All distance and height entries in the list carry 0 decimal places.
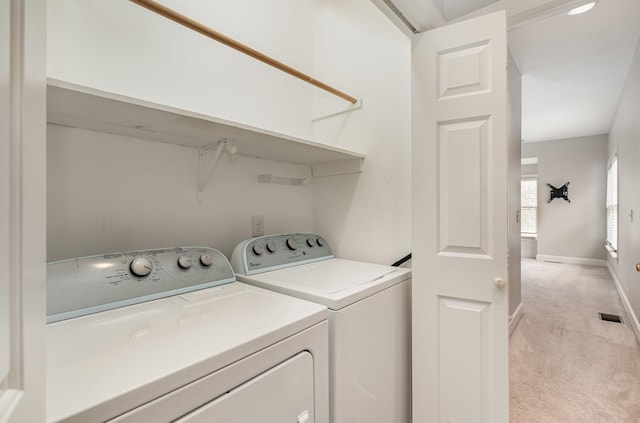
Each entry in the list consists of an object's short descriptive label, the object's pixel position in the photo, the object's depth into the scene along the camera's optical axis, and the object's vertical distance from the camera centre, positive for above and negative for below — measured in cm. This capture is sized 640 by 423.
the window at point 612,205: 440 +7
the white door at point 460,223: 125 -6
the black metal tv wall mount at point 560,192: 622 +37
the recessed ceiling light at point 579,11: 201 +140
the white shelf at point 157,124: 89 +34
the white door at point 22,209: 31 +0
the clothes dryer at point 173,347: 57 -33
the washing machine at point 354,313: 105 -42
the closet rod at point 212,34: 109 +74
